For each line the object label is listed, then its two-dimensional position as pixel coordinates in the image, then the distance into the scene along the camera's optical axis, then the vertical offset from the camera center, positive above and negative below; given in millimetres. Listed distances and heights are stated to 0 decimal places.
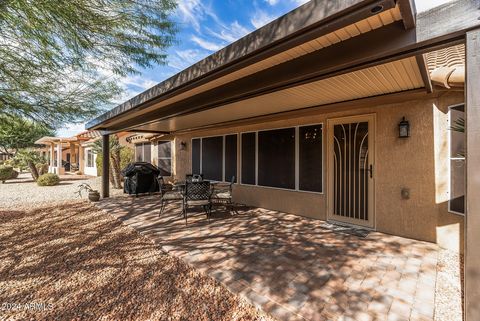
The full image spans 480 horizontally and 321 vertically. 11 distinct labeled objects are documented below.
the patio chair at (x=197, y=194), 5449 -805
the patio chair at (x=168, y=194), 6137 -945
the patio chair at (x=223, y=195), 6137 -931
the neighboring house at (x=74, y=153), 15773 +665
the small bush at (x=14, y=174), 15278 -839
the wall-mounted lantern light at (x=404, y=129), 4156 +545
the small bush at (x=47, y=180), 11961 -942
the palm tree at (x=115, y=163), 10875 -83
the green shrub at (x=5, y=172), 13773 -613
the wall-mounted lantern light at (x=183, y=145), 9773 +646
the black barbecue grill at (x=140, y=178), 8758 -667
